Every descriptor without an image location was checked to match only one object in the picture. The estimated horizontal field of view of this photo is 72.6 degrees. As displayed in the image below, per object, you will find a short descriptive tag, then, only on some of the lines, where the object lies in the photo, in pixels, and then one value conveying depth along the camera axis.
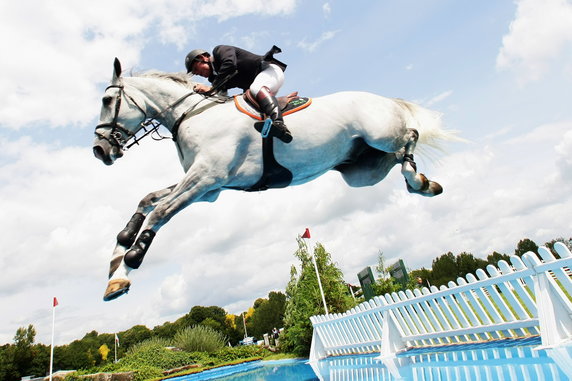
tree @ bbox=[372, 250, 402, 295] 14.45
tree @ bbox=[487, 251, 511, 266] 48.06
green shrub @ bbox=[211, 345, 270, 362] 19.08
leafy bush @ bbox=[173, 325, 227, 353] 21.59
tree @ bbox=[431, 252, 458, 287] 51.34
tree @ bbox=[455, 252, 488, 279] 50.66
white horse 2.88
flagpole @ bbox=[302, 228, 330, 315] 14.17
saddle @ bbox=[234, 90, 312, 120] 3.18
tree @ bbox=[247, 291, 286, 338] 49.09
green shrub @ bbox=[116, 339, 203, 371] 18.27
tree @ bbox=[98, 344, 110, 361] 63.70
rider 3.24
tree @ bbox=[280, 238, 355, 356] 14.15
